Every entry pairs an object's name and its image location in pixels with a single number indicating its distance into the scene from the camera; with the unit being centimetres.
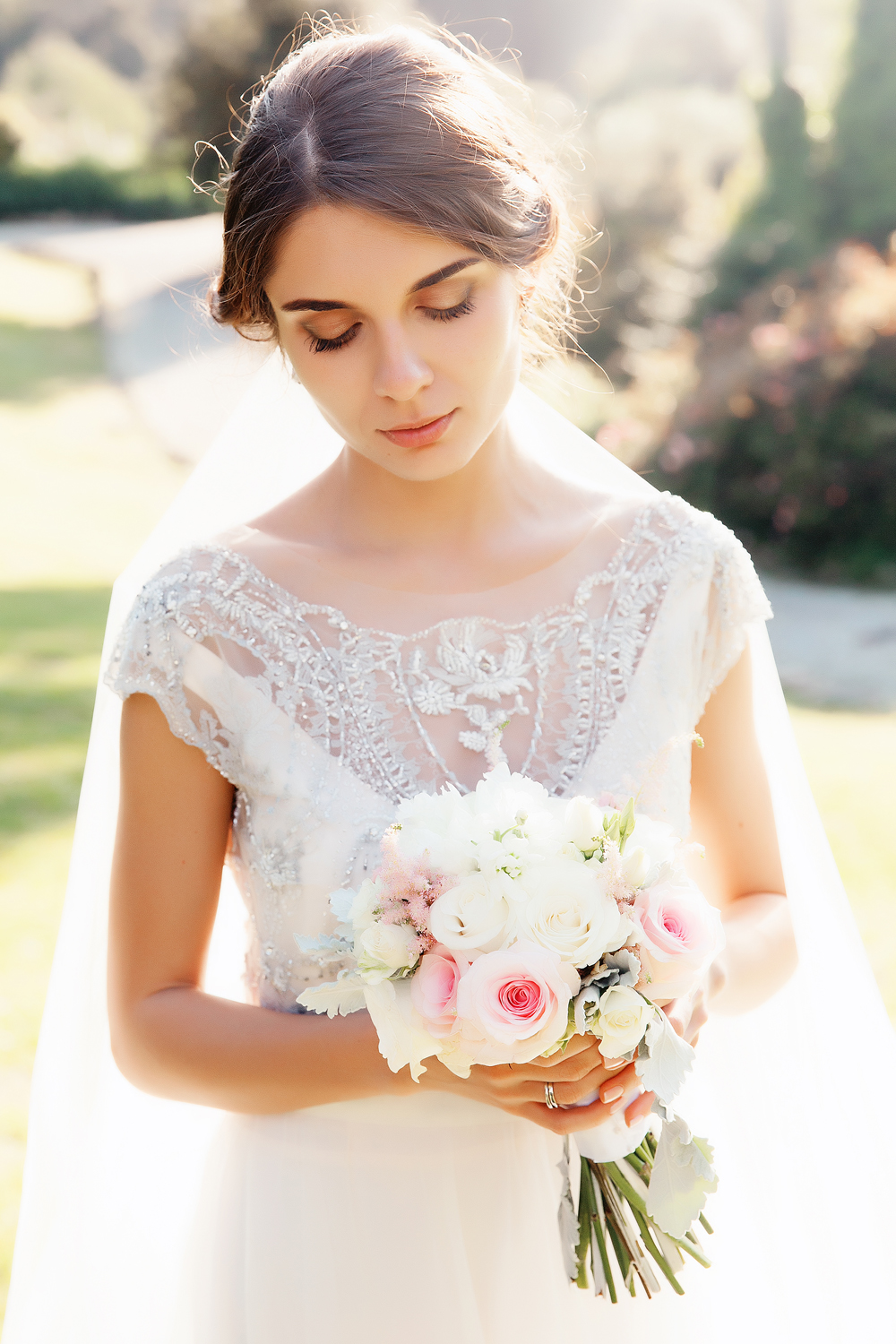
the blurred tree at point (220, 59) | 2706
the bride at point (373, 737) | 195
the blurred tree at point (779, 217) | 1393
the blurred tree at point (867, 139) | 1394
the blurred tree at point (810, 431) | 1202
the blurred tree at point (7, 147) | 3041
